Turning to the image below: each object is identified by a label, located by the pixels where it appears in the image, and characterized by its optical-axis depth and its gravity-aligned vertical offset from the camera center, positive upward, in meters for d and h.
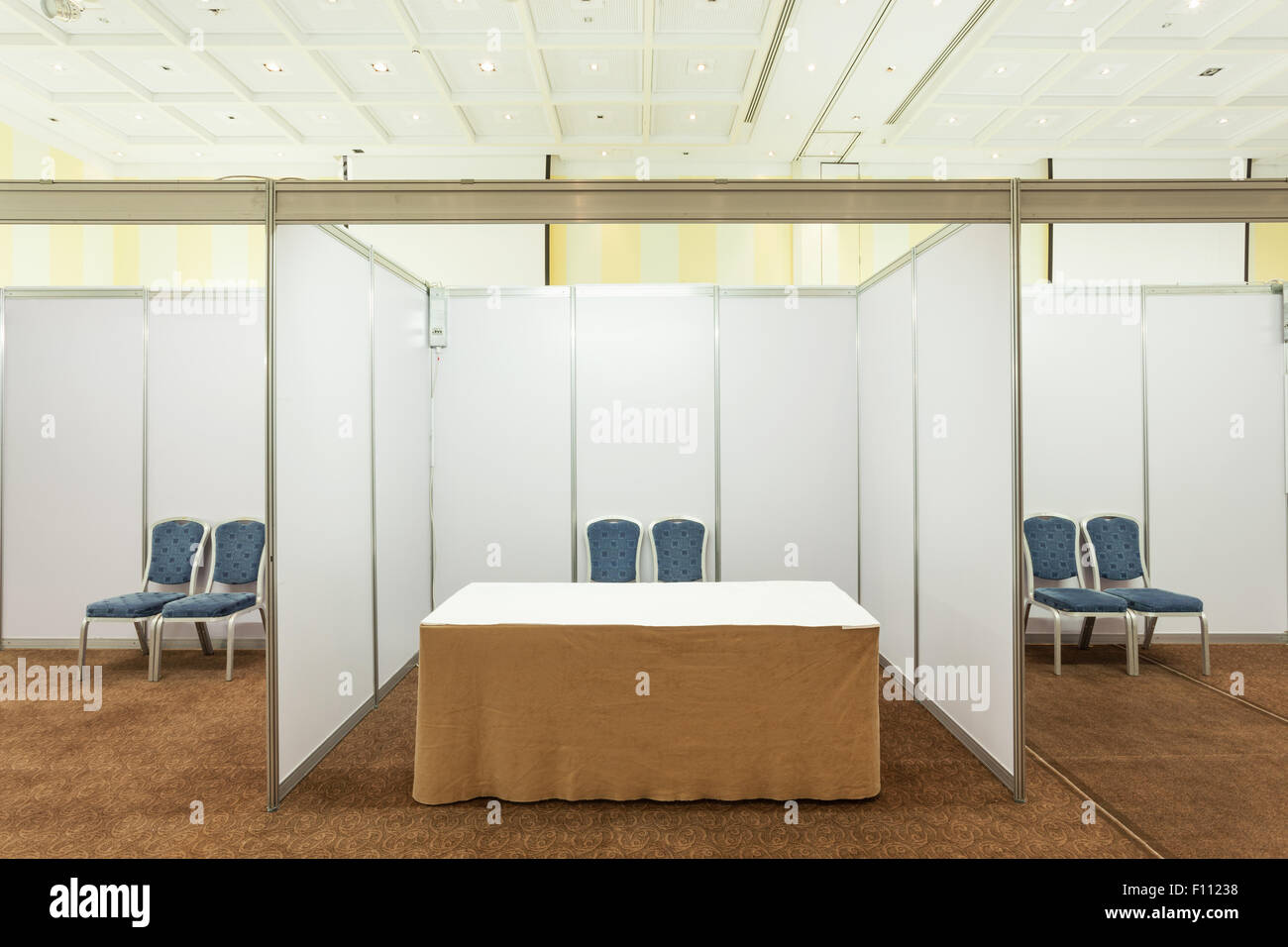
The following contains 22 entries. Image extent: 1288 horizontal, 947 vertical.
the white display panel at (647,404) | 5.13 +0.52
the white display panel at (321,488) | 2.96 -0.10
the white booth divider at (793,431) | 5.12 +0.30
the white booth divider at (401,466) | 4.19 +0.02
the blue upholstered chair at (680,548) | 4.98 -0.62
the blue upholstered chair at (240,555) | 4.94 -0.66
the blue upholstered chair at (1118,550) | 4.93 -0.62
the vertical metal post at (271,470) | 2.79 +0.00
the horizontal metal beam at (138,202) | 2.79 +1.16
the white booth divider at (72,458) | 5.09 +0.09
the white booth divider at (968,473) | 2.99 -0.02
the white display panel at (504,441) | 5.16 +0.22
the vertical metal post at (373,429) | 3.95 +0.25
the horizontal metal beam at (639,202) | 2.85 +1.18
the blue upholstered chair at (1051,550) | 4.89 -0.62
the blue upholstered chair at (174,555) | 4.93 -0.66
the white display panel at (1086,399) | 5.04 +0.54
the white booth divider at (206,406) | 5.10 +0.50
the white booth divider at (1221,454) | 5.02 +0.12
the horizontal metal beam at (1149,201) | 2.86 +1.19
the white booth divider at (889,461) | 4.15 +0.05
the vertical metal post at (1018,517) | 2.84 -0.22
